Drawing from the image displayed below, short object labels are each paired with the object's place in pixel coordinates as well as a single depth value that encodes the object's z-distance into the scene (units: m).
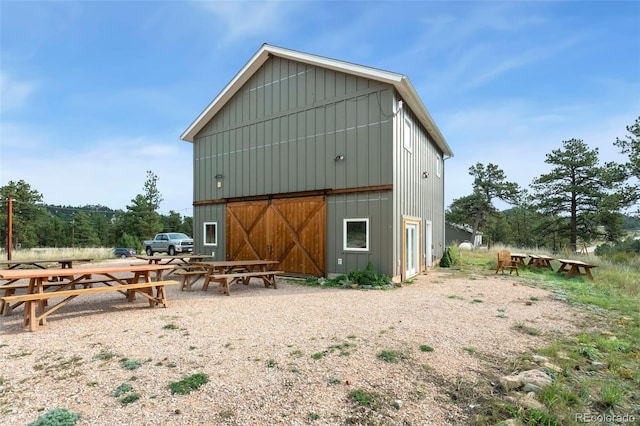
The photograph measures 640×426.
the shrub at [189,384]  3.17
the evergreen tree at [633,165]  18.23
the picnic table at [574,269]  11.11
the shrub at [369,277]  9.44
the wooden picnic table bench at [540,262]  13.97
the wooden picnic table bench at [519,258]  14.29
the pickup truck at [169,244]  23.97
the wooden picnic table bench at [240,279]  8.36
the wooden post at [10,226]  15.42
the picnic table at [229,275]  8.45
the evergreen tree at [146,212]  40.81
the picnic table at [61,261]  8.98
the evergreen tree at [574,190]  26.25
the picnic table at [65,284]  5.28
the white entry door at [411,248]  10.89
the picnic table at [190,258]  10.97
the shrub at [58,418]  2.61
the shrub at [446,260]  15.66
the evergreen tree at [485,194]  37.69
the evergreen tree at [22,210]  31.41
